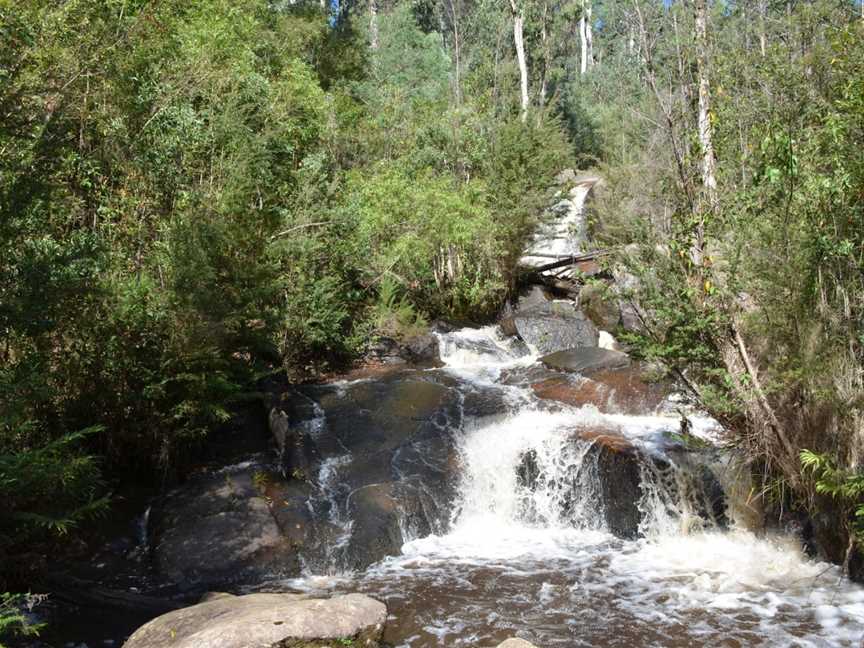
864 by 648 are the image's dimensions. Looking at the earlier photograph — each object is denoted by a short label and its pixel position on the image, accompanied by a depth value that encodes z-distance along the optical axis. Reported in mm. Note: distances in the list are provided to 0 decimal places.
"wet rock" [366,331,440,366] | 14070
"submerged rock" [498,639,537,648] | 5023
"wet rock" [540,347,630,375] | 12148
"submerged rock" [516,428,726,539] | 8148
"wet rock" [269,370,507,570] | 7942
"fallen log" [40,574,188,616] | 6340
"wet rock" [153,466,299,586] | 7223
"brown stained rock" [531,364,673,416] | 10633
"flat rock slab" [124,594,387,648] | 4902
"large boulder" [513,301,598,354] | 14602
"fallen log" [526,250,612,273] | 17219
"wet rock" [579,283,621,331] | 15289
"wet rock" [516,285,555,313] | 16422
